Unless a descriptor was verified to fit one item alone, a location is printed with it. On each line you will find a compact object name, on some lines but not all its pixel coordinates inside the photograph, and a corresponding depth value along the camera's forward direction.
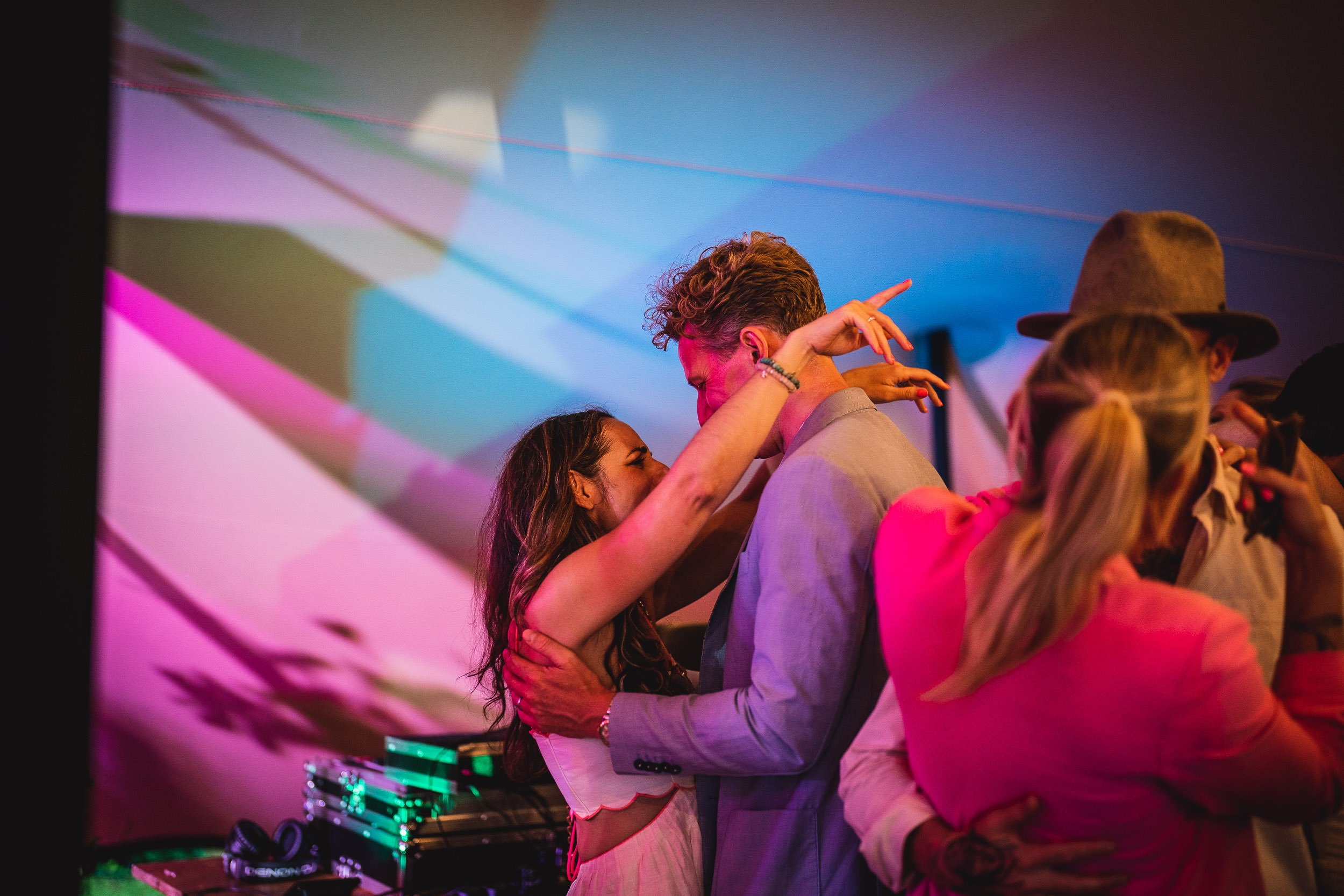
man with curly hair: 1.38
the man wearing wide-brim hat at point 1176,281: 1.27
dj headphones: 2.49
